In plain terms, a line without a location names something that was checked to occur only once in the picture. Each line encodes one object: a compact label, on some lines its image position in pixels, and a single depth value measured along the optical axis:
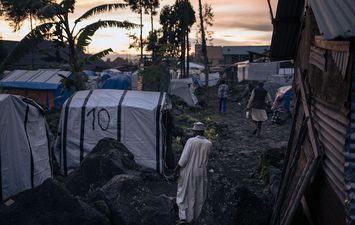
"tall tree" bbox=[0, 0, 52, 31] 13.13
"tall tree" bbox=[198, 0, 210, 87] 31.23
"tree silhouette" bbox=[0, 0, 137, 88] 12.97
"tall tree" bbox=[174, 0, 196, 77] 38.03
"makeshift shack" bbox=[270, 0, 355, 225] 3.83
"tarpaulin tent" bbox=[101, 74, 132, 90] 21.42
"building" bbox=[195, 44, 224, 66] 85.56
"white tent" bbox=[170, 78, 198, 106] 28.34
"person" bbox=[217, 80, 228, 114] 22.11
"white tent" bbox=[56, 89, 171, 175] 10.90
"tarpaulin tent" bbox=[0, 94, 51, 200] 7.73
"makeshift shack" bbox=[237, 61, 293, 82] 41.75
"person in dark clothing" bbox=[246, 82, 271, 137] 15.88
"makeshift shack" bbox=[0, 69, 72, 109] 21.75
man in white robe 7.67
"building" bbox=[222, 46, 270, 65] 80.75
